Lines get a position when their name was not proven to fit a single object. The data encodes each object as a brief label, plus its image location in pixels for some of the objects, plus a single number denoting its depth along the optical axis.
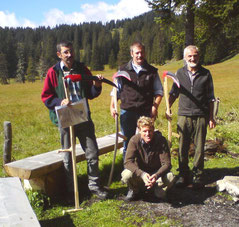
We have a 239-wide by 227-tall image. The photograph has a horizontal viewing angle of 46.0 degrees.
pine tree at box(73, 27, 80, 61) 108.31
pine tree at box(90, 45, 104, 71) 101.31
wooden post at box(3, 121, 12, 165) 5.58
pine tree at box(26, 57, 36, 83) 82.69
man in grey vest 4.34
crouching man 3.94
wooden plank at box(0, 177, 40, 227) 2.93
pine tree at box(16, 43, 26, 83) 82.75
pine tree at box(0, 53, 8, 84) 77.50
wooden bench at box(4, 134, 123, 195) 4.24
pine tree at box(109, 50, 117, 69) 103.86
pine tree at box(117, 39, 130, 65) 89.41
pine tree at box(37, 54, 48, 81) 87.38
